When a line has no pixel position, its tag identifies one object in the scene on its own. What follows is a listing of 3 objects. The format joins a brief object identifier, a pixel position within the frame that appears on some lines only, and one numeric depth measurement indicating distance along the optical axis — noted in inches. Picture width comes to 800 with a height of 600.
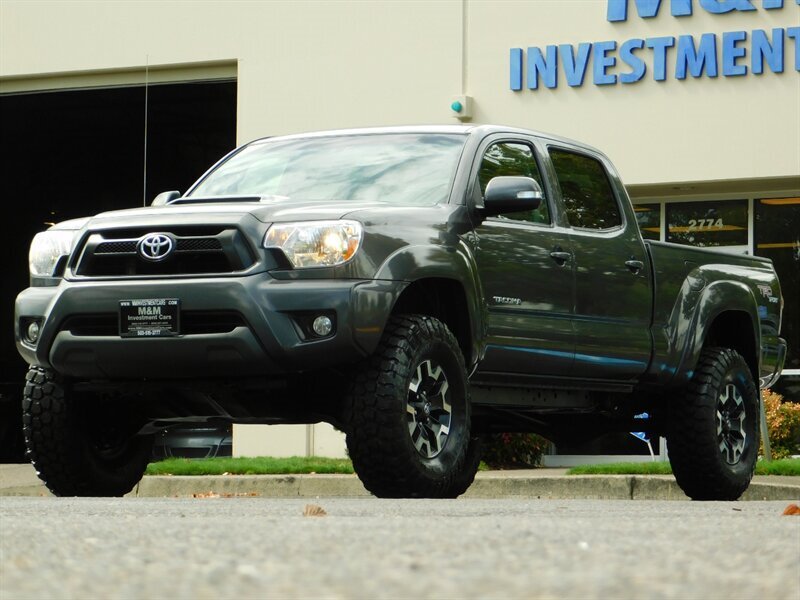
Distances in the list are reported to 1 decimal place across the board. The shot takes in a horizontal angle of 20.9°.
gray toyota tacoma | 369.9
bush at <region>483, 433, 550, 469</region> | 833.1
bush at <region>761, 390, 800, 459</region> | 859.2
